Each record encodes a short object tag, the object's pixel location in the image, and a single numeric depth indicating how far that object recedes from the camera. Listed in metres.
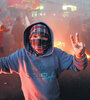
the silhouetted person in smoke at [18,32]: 7.39
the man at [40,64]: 1.36
